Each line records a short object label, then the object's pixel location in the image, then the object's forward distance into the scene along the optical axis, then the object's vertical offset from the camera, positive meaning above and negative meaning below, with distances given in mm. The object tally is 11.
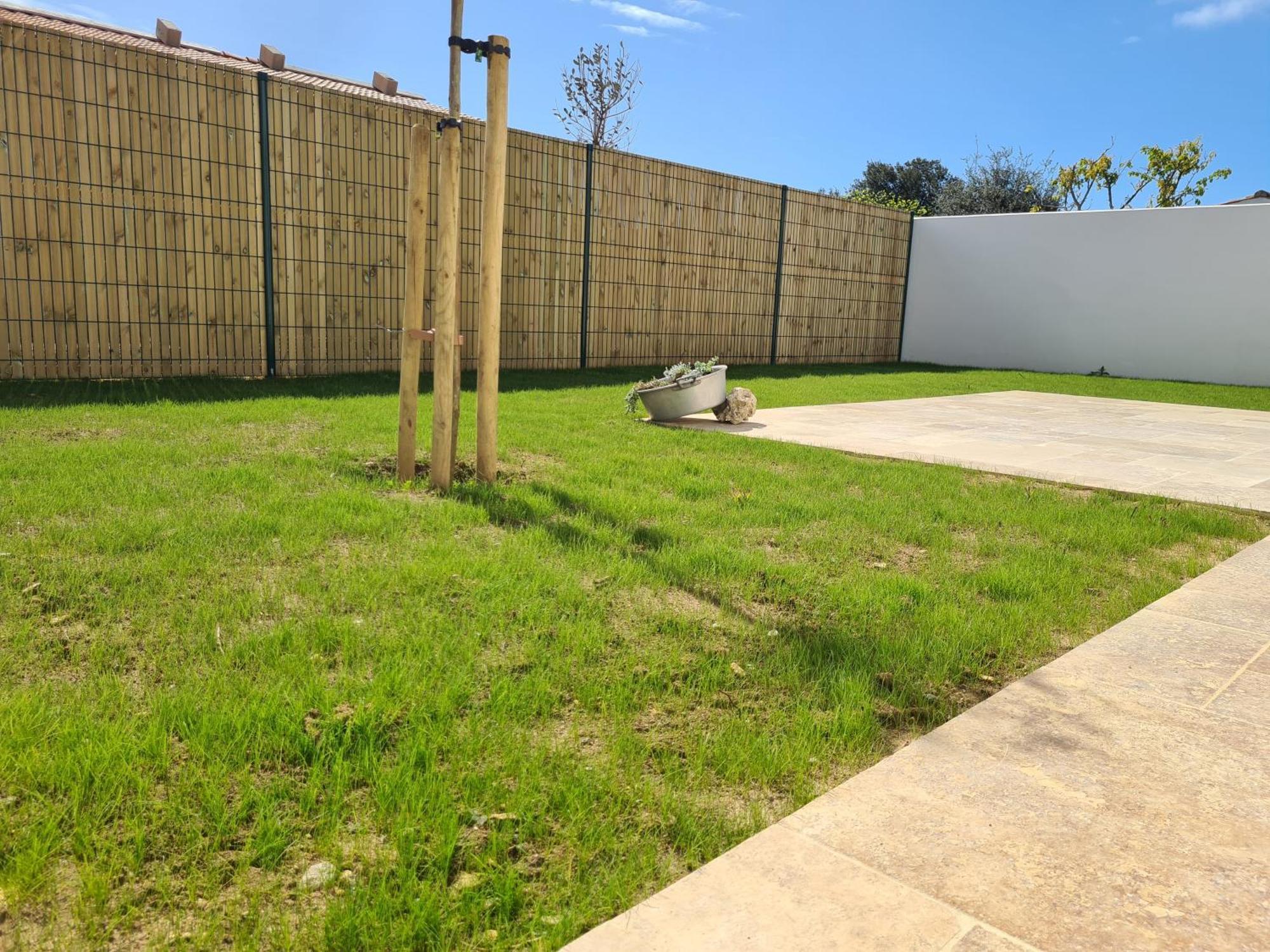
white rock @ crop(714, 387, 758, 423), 6137 -518
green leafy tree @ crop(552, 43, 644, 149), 24391 +6378
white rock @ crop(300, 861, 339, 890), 1271 -805
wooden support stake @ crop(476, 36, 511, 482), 3473 +213
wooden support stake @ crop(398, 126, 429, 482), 3521 +130
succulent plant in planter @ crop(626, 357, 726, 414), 5886 -305
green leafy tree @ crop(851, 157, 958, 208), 33719 +5995
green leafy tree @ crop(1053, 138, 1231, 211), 25844 +5172
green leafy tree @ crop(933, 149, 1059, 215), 27828 +4981
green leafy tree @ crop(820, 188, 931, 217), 30641 +4903
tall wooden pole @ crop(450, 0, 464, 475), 3314 +974
